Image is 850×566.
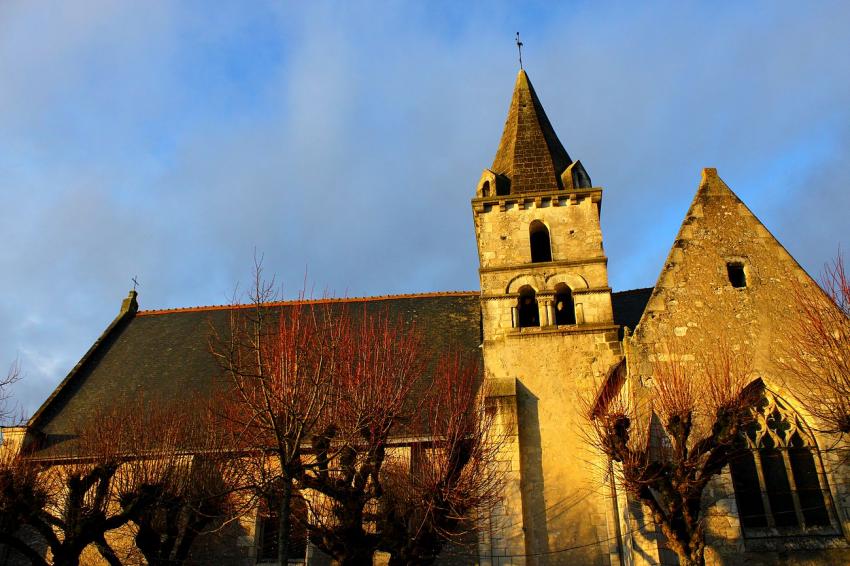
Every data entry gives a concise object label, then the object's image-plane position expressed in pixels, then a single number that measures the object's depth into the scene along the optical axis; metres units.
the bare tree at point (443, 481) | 11.95
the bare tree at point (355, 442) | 11.67
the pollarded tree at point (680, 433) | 10.77
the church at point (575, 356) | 11.87
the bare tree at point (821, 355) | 11.63
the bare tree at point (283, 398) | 10.12
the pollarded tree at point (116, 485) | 13.86
